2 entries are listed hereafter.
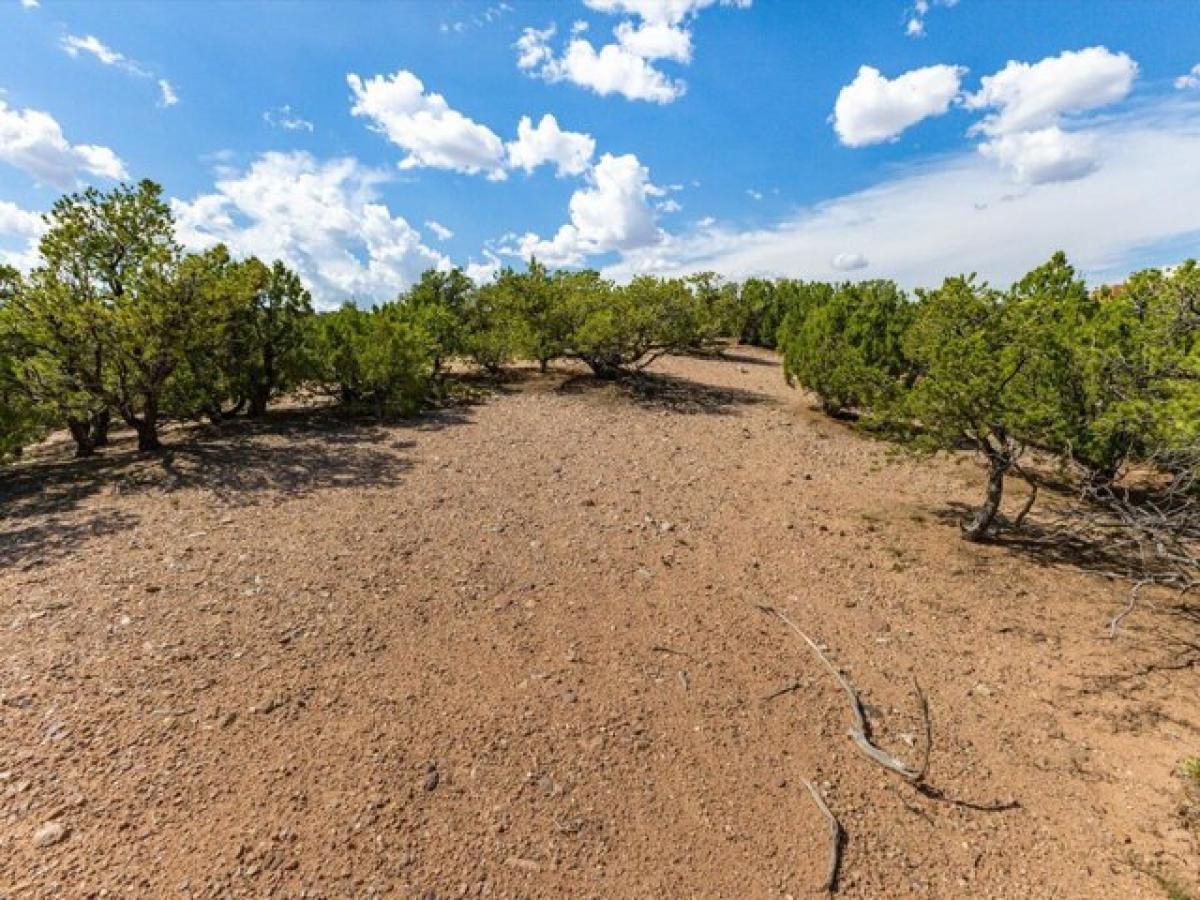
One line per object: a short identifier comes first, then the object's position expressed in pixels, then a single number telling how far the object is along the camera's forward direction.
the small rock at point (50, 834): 3.71
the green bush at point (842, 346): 14.76
